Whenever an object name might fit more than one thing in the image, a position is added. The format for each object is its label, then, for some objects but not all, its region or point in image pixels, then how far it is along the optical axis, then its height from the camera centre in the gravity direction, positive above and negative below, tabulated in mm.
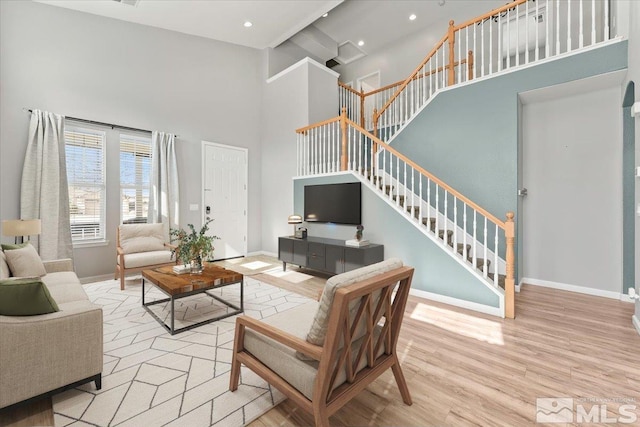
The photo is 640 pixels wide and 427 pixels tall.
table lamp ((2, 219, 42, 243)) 3141 -164
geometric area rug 1646 -1181
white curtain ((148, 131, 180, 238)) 5102 +614
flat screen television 4703 +138
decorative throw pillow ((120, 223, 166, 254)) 4449 -417
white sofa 1556 -820
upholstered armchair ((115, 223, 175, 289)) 4082 -578
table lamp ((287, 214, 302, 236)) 5312 -160
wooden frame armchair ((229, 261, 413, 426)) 1293 -753
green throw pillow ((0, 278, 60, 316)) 1612 -495
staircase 3469 +1406
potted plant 3188 -430
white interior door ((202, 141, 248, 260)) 5973 +348
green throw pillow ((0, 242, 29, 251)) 2900 -358
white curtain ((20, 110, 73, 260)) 3969 +399
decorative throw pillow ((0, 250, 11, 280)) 2499 -508
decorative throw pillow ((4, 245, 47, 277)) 2779 -506
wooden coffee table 2717 -720
